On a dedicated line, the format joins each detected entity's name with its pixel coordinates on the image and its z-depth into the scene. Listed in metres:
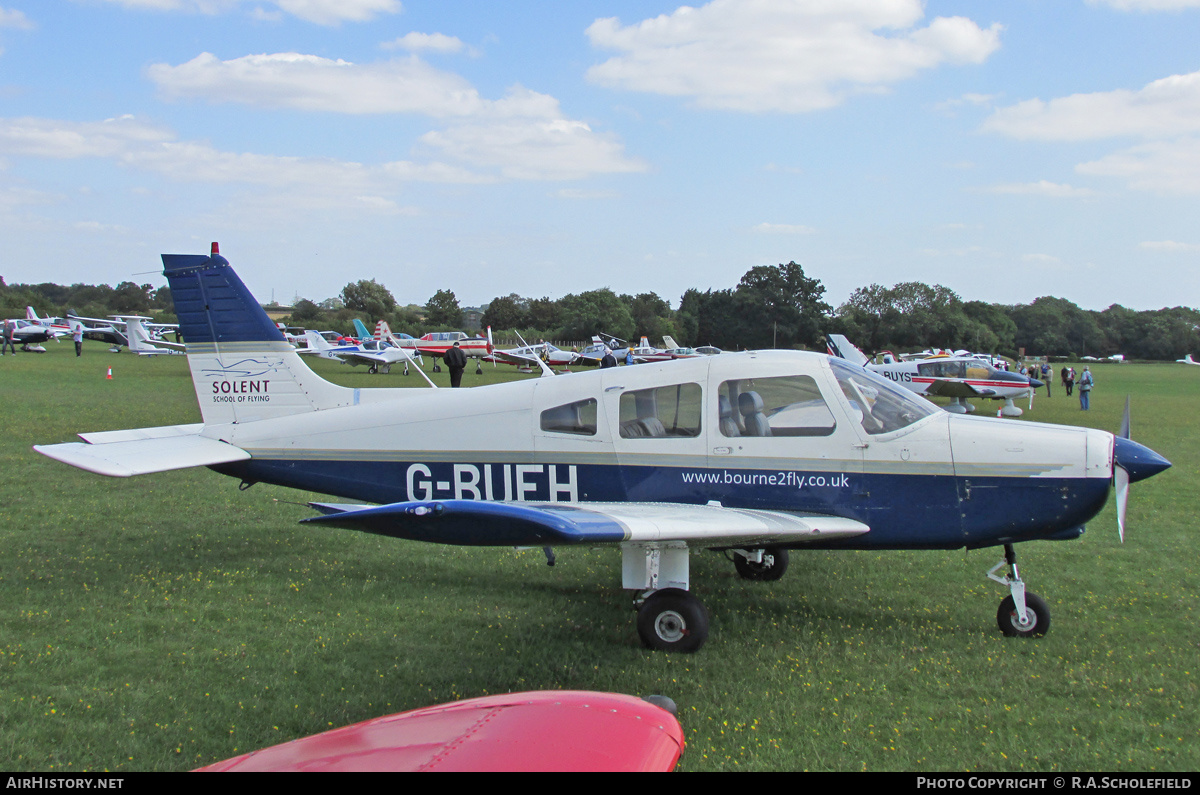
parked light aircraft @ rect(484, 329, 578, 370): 42.59
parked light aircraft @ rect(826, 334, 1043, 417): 24.97
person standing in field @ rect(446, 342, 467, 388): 23.84
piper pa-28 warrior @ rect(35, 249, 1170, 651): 5.41
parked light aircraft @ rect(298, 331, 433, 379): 38.44
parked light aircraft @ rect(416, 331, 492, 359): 44.81
